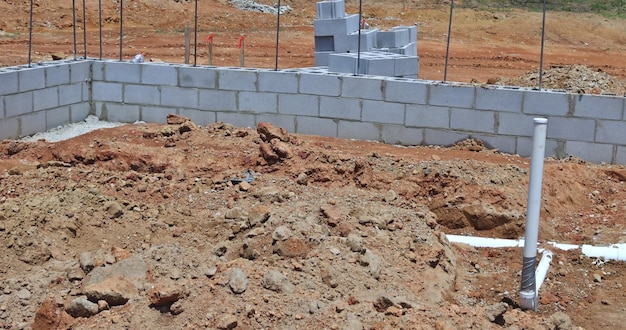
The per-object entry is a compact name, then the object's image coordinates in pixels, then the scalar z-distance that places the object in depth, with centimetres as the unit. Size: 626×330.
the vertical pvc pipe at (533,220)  555
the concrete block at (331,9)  1404
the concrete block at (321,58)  1389
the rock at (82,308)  518
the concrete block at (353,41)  1334
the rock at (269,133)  984
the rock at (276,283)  543
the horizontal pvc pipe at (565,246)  722
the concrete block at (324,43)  1396
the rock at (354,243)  622
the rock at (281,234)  618
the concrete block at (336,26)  1363
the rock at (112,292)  521
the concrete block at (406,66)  1209
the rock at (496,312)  545
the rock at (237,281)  531
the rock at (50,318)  514
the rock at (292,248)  608
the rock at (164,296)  509
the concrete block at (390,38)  1384
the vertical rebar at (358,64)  1114
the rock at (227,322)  491
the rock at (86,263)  572
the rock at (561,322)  541
